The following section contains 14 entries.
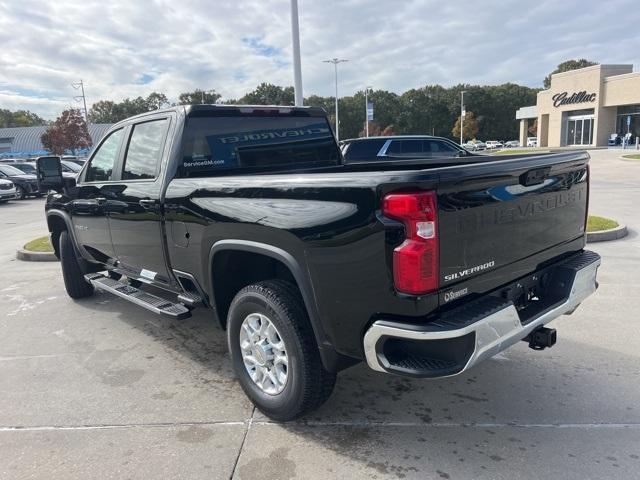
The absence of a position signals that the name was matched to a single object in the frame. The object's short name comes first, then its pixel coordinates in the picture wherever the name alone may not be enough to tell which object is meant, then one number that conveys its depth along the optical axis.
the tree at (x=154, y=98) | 96.25
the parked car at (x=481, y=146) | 62.72
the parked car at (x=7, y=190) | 19.23
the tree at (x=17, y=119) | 117.12
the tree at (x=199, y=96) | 75.75
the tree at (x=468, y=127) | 78.30
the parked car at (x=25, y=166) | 23.47
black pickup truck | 2.48
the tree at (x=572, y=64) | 102.44
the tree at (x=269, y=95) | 81.94
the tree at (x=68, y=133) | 54.16
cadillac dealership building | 44.84
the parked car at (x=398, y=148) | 12.30
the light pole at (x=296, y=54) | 13.55
